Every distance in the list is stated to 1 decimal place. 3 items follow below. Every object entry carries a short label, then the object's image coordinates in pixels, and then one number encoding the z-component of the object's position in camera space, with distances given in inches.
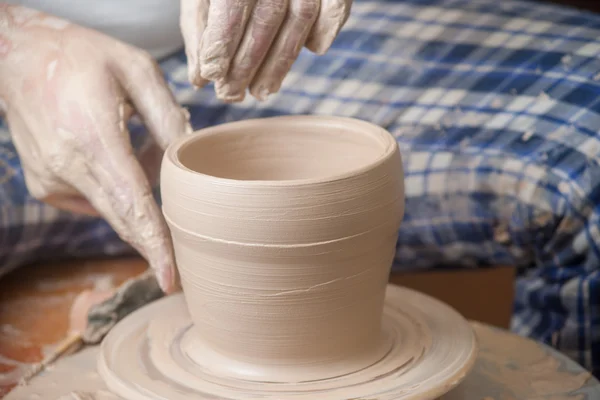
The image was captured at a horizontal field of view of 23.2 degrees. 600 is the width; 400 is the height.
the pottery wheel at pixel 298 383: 31.2
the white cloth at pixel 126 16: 42.4
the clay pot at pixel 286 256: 30.3
